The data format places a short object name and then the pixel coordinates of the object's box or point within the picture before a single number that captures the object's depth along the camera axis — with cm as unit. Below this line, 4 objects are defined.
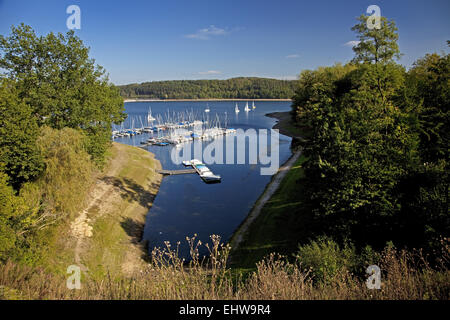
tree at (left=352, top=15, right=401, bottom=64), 2973
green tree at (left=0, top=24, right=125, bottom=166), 2909
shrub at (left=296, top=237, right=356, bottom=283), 1507
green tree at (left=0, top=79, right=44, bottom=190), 2300
